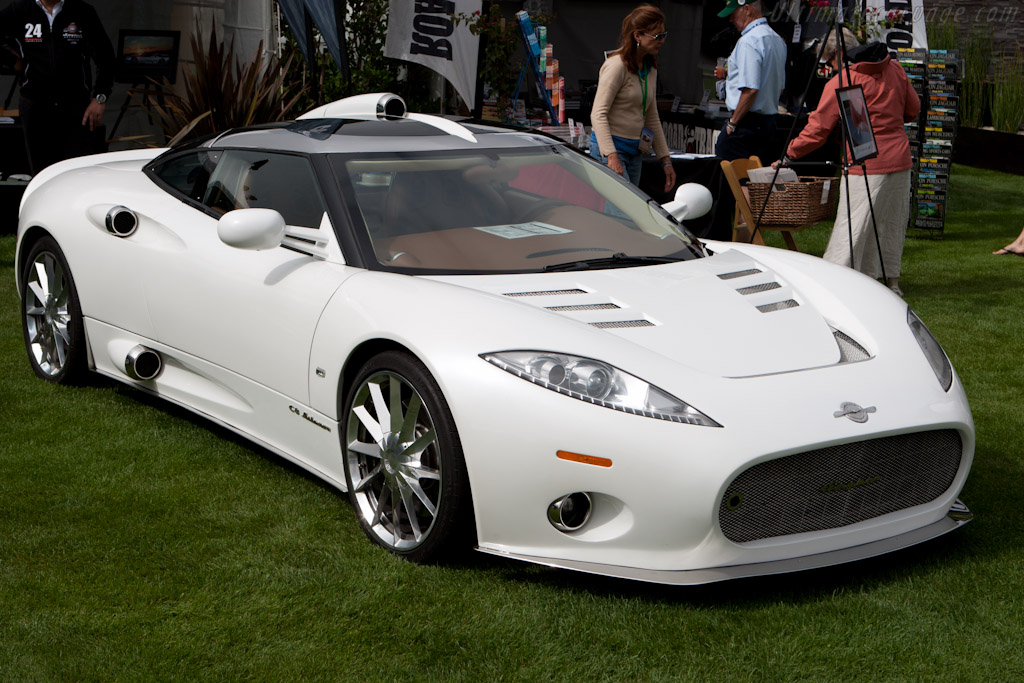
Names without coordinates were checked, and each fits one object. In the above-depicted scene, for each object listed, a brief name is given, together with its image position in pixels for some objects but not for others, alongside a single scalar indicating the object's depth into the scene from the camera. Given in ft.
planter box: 52.11
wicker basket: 23.85
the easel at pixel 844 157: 22.22
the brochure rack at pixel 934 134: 35.35
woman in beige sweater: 22.76
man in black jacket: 25.61
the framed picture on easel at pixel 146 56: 34.65
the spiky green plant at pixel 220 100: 29.68
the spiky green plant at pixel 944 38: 52.13
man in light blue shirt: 27.63
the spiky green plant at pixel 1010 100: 52.80
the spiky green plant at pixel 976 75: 55.83
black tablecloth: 28.63
